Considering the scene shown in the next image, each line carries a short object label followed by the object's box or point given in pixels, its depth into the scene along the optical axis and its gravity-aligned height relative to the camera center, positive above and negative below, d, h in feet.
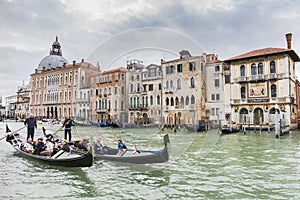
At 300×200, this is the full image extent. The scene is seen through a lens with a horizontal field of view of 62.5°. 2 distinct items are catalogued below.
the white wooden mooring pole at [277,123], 44.93 -2.21
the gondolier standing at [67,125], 32.02 -1.61
